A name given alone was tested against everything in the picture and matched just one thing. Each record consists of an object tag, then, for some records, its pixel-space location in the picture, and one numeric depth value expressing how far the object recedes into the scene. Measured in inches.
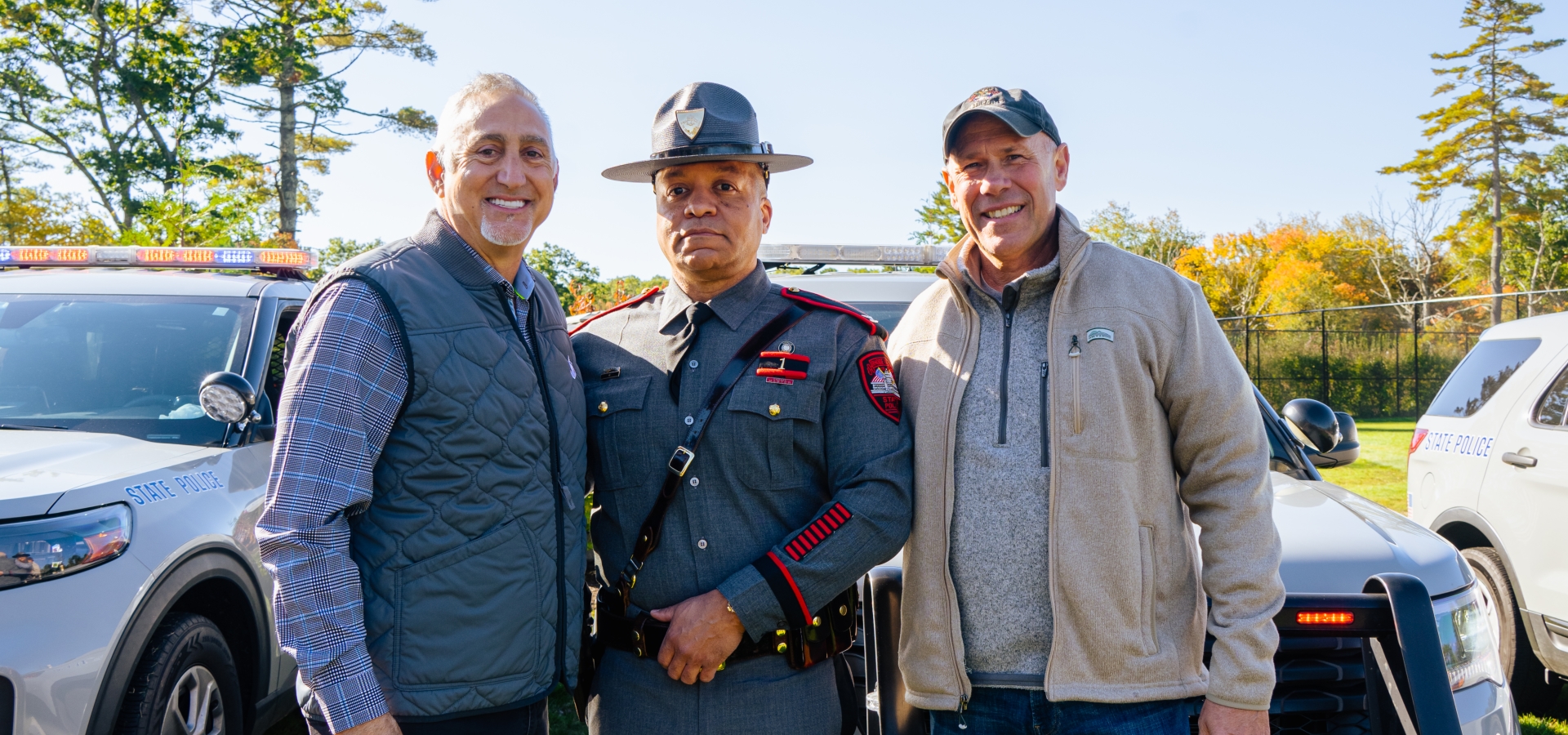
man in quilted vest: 68.9
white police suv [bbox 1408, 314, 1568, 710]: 163.8
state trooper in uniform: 81.6
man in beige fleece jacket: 79.0
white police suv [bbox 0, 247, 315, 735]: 98.5
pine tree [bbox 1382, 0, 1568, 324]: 1274.6
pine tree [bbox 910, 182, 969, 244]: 917.2
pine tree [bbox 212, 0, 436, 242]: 851.4
